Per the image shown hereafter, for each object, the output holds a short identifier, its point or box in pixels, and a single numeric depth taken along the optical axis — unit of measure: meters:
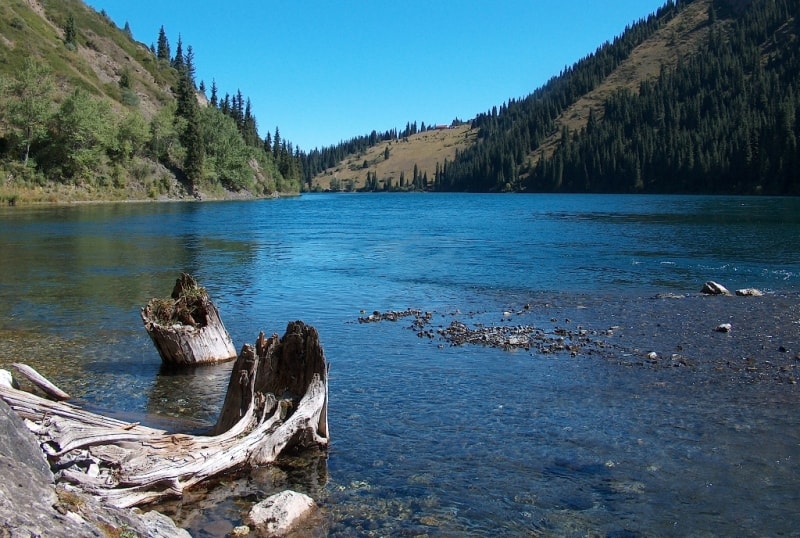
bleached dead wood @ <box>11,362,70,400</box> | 11.73
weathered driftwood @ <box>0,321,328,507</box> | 8.38
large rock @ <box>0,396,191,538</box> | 5.18
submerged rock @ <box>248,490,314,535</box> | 7.98
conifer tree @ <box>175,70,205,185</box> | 125.12
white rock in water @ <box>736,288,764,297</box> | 24.99
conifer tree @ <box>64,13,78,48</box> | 134.62
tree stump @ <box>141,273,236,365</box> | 15.29
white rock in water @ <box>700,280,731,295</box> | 25.39
